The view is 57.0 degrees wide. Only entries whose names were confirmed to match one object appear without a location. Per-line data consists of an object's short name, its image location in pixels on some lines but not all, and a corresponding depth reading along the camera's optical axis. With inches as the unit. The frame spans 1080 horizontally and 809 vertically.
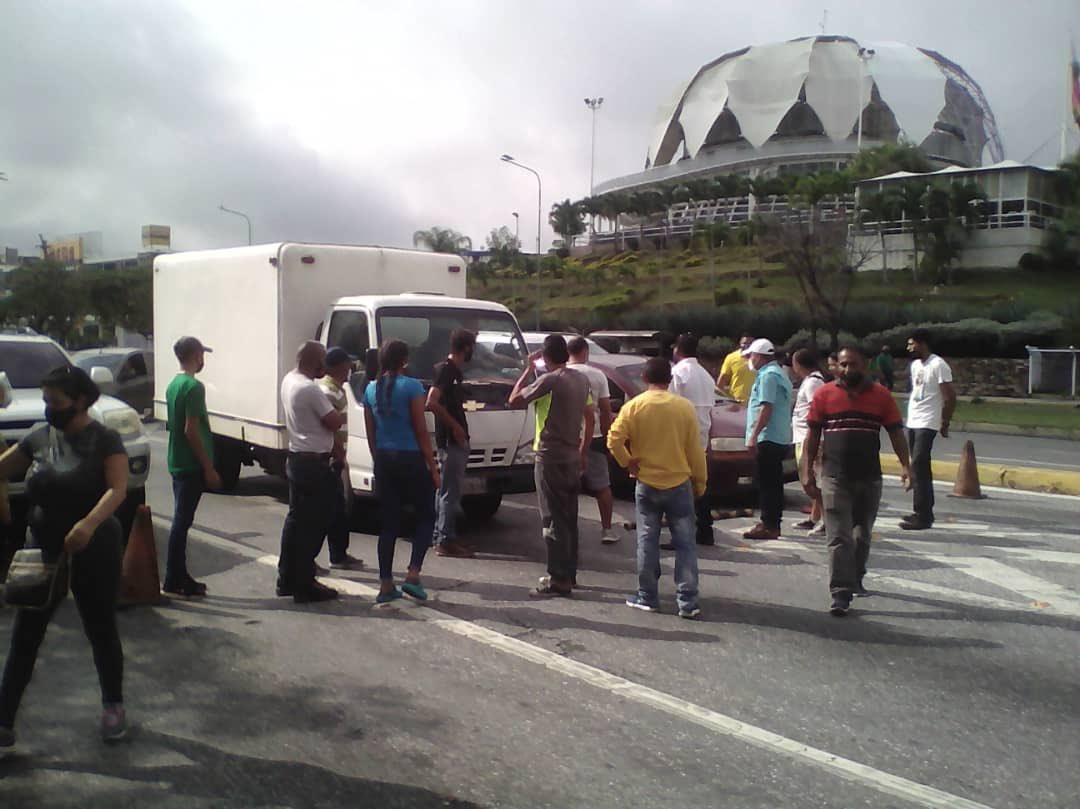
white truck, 361.7
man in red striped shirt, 257.6
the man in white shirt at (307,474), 263.0
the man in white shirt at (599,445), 319.9
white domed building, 3796.8
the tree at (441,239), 3597.4
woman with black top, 167.2
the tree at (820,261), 1461.6
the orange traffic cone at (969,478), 460.1
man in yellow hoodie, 256.8
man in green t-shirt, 263.4
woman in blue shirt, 260.5
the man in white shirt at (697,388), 350.9
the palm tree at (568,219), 3380.9
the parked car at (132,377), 648.4
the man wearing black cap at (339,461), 281.1
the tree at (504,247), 2924.7
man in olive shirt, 278.4
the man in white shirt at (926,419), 377.1
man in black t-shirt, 315.6
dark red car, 410.0
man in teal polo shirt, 353.1
